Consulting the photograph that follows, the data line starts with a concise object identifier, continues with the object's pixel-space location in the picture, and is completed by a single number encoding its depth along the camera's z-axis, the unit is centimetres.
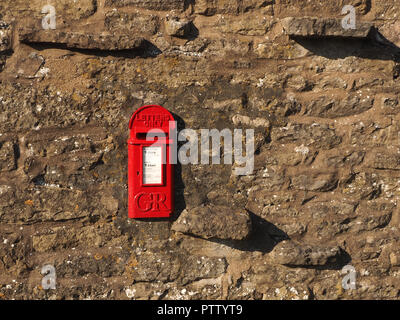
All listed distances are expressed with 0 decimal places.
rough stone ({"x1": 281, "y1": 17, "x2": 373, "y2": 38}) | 545
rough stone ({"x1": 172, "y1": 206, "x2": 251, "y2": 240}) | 545
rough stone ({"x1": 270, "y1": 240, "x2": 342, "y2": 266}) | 558
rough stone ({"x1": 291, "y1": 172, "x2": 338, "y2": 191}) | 570
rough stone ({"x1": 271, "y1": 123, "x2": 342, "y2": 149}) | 569
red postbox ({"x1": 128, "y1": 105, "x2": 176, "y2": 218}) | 542
